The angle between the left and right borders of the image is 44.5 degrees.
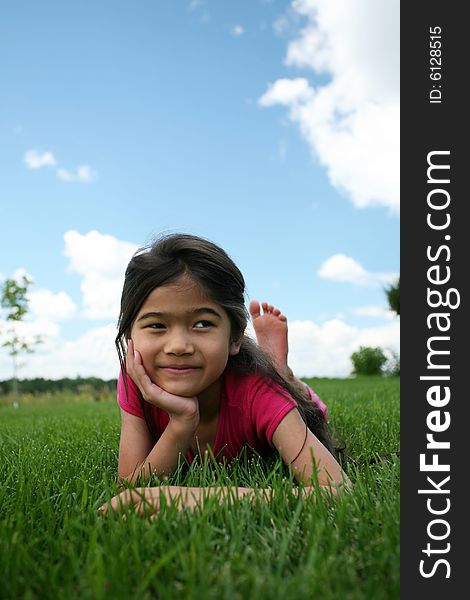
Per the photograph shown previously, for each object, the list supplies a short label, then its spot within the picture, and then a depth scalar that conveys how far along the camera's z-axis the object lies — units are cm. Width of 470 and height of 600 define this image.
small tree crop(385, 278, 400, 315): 2950
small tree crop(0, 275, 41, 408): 1755
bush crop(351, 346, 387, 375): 3347
